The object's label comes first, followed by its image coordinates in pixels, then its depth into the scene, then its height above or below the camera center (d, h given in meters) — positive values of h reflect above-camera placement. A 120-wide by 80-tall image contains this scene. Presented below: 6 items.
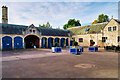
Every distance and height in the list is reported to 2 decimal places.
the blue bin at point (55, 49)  18.67 -1.58
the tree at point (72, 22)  65.62 +12.18
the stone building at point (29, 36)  24.41 +1.25
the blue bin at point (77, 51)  16.16 -1.70
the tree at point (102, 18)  53.95 +12.47
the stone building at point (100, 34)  28.12 +2.12
